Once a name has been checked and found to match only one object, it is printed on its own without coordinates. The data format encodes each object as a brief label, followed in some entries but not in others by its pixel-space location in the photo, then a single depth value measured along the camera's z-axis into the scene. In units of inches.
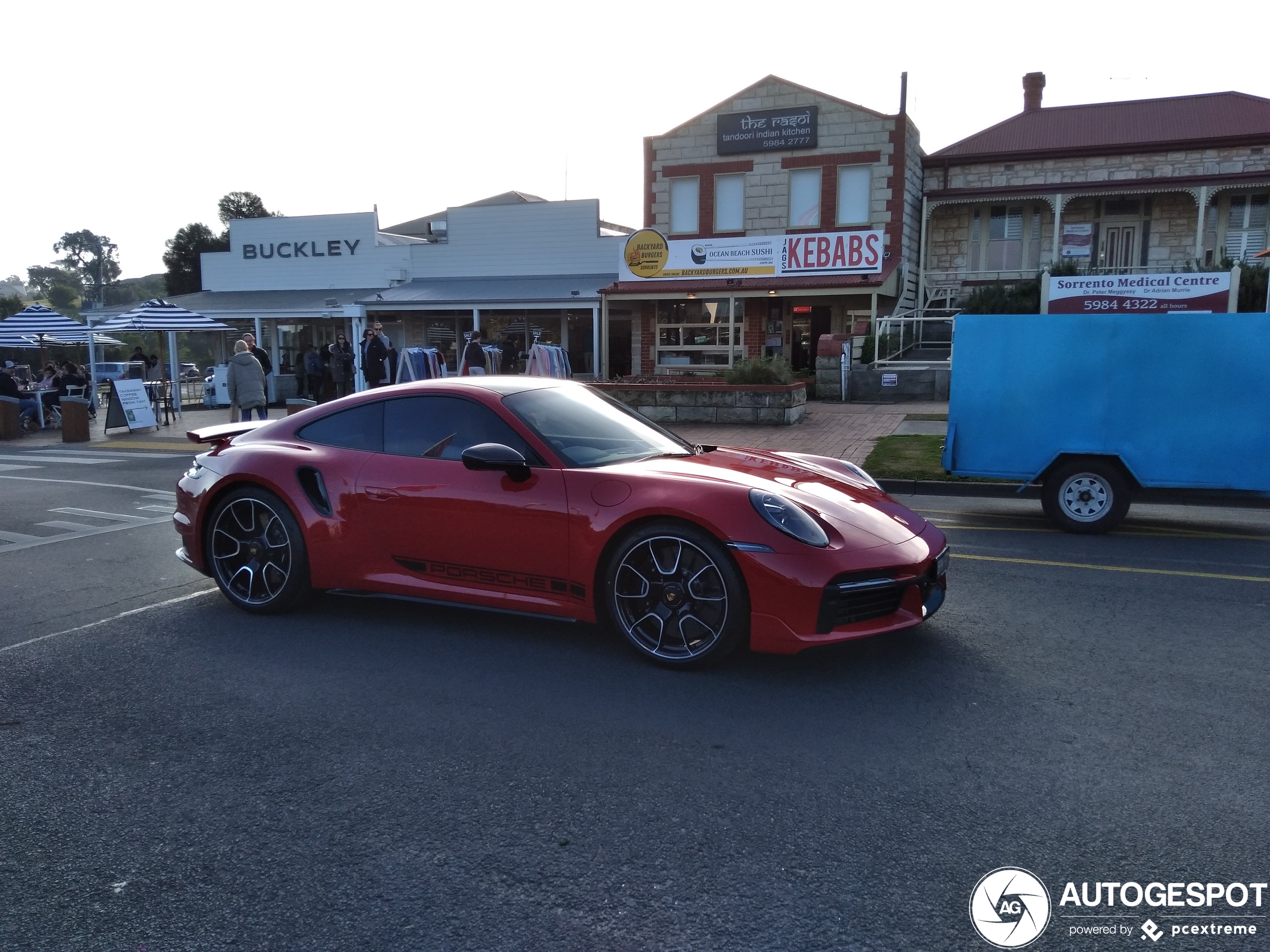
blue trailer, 314.8
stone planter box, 643.5
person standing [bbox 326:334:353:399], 890.7
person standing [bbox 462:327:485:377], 730.8
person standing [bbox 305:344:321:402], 983.0
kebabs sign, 991.6
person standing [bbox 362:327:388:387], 727.7
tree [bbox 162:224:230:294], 2401.6
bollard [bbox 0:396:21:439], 737.6
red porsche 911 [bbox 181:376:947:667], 171.9
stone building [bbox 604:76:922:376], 1046.4
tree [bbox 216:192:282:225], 2795.3
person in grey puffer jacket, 653.9
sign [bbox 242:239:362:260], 1323.8
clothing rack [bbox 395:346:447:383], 770.2
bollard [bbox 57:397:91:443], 709.9
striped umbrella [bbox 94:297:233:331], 789.2
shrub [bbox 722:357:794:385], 676.7
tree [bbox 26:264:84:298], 5506.9
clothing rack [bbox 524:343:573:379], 737.6
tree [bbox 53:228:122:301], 5403.5
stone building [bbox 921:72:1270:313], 1023.0
